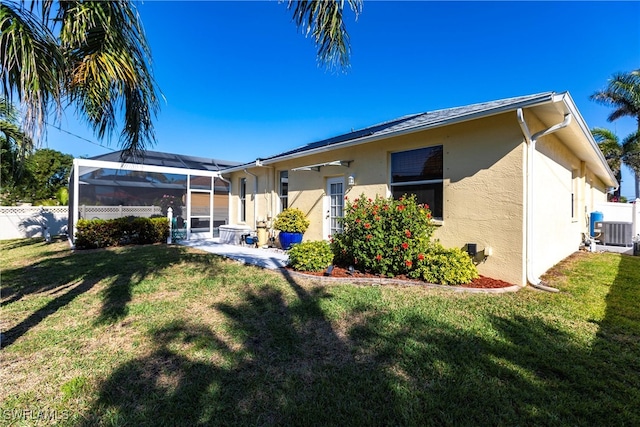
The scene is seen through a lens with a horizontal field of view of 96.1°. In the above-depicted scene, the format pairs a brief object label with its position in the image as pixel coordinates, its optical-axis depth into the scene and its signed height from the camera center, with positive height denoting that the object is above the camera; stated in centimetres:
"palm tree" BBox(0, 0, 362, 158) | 268 +174
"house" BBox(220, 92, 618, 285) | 538 +96
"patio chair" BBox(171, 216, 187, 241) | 1269 -67
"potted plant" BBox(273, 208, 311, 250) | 989 -40
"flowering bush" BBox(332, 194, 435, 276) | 577 -42
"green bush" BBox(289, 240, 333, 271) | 652 -97
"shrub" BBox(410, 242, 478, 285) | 543 -100
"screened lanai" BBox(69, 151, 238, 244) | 1153 +102
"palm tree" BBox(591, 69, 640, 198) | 1903 +808
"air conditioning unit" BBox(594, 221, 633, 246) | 972 -56
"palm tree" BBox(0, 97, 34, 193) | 283 +103
